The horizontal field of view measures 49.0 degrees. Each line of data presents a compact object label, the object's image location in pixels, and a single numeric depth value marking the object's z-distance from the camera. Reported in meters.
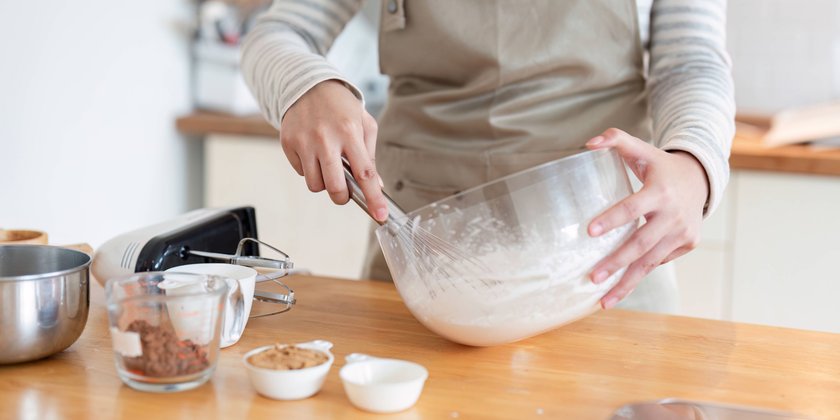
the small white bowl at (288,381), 0.73
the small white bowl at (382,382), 0.72
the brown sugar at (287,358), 0.75
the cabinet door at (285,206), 2.28
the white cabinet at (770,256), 1.93
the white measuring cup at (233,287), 0.83
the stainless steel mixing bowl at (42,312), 0.78
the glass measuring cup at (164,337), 0.74
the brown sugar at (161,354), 0.74
